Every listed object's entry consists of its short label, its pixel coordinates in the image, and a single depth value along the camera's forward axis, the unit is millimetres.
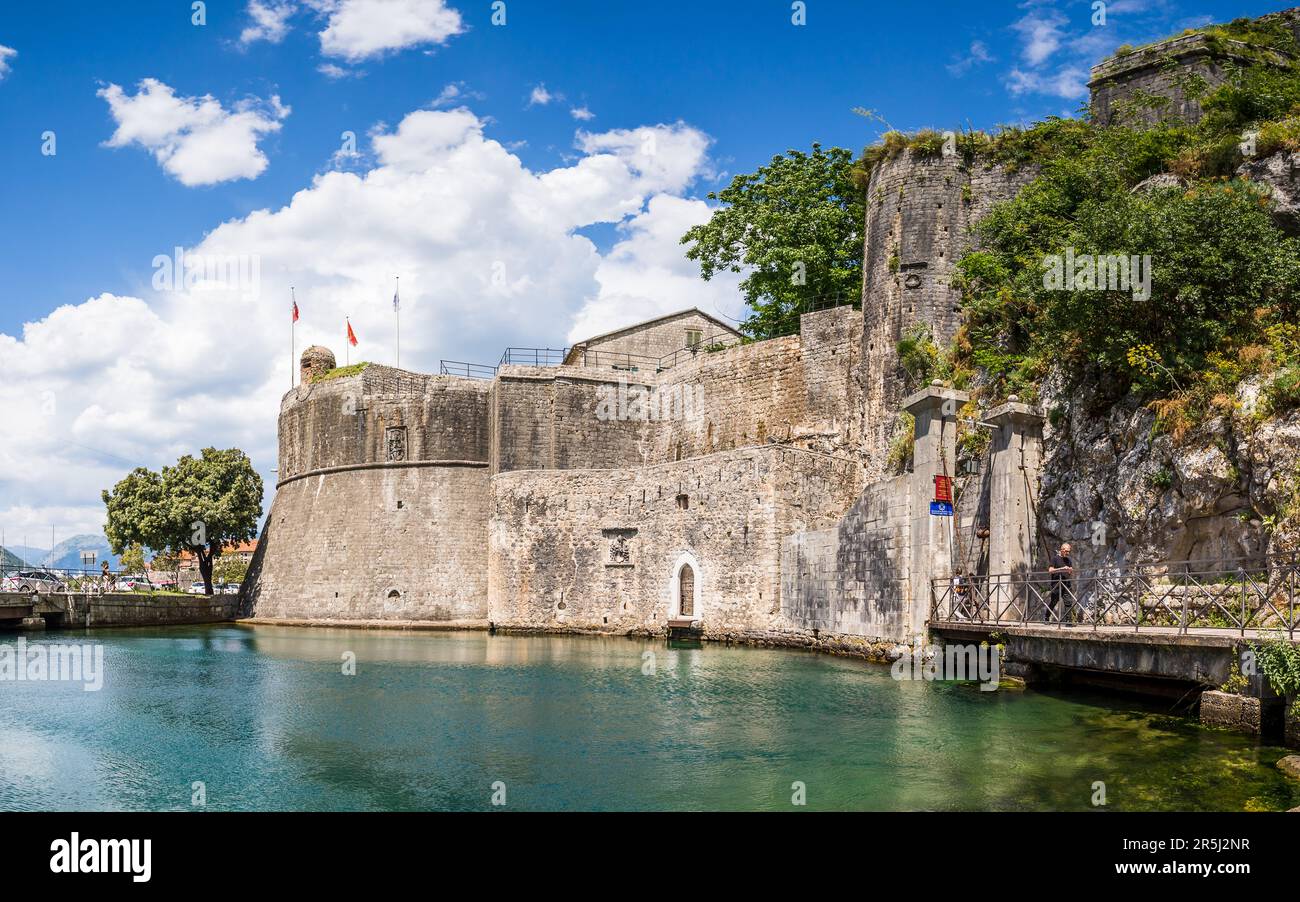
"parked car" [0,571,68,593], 38125
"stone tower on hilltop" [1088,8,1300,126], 24578
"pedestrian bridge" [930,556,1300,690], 11617
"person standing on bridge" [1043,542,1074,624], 14998
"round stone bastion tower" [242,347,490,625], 36812
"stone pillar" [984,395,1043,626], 18219
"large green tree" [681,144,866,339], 33906
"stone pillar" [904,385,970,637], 19438
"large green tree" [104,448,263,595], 41281
